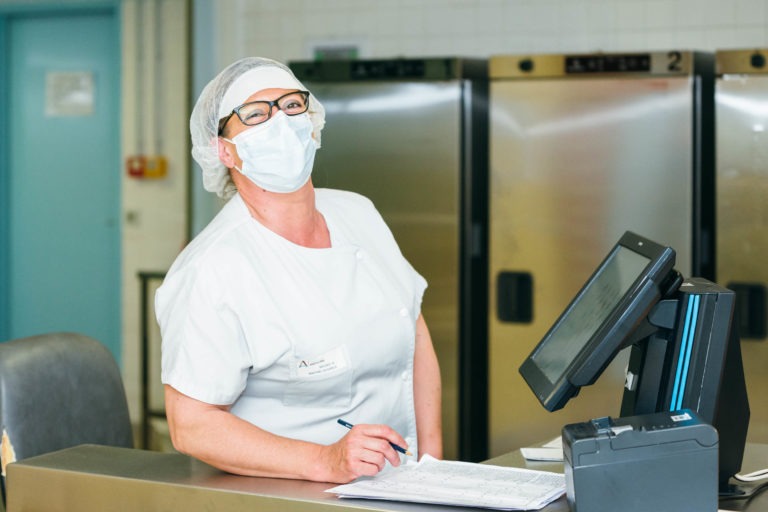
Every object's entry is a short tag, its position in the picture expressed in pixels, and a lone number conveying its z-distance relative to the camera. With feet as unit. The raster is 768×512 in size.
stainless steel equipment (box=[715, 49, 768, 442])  11.16
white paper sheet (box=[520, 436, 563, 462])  6.14
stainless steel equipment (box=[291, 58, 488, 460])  12.11
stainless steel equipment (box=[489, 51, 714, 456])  11.53
